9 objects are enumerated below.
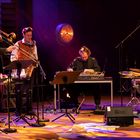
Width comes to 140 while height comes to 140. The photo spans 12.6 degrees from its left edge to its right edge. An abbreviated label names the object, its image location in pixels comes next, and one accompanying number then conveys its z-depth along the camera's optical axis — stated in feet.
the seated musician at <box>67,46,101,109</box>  46.54
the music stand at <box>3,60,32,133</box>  34.03
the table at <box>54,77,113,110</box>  44.42
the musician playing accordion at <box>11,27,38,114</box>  39.52
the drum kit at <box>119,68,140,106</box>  42.59
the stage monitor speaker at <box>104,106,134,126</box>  36.73
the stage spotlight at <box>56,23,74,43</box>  58.39
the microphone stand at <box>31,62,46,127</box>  36.77
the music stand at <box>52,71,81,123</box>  36.65
